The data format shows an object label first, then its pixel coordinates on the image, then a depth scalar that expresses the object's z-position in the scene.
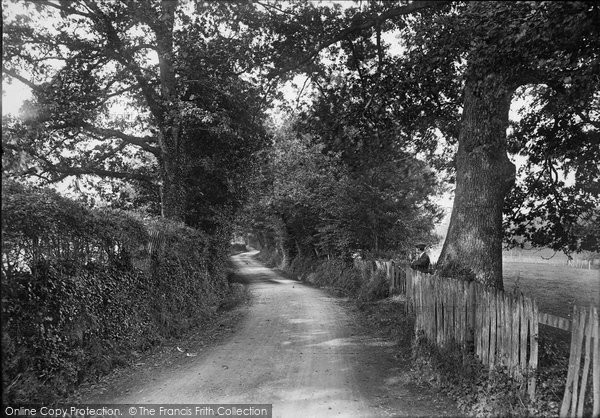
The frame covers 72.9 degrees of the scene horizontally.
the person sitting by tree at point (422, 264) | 12.46
